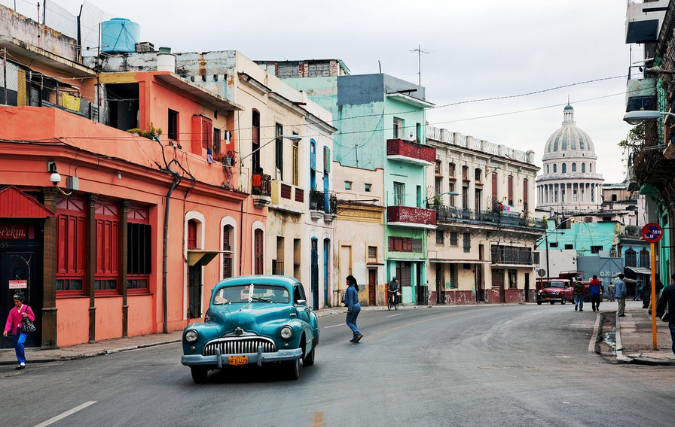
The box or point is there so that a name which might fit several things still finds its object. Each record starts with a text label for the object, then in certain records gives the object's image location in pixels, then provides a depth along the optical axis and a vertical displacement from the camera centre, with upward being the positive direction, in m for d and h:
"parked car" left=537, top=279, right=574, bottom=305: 59.97 -2.22
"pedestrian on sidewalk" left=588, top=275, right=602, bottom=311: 40.50 -1.45
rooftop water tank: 31.28 +7.98
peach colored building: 21.27 +1.81
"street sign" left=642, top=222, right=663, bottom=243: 20.50 +0.57
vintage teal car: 13.55 -1.11
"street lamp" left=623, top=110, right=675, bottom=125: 19.97 +3.21
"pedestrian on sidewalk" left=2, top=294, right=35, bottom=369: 17.02 -1.12
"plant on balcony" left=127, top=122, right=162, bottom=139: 26.55 +3.93
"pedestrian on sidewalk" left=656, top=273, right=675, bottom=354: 16.98 -0.89
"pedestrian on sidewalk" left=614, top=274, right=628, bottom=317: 34.34 -1.38
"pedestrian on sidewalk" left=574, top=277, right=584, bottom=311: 42.03 -1.62
